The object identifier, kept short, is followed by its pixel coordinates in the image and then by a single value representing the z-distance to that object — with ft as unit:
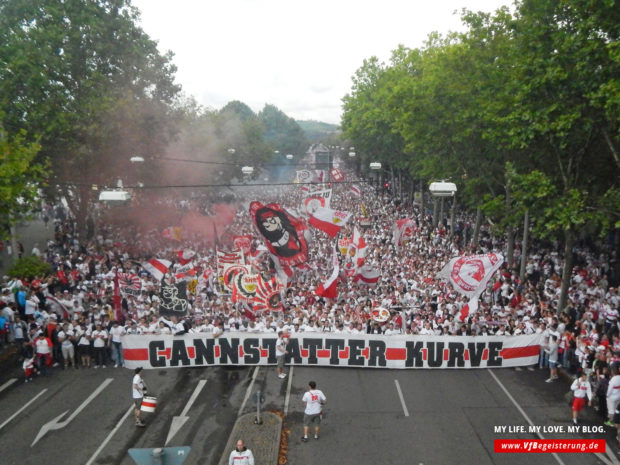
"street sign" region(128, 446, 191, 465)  20.42
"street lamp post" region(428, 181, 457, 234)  46.68
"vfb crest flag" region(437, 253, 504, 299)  52.60
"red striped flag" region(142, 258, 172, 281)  59.31
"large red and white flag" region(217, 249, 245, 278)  60.08
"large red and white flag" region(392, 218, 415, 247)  83.35
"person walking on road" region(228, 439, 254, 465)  29.12
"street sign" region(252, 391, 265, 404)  37.14
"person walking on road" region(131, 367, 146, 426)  38.75
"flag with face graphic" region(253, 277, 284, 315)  53.57
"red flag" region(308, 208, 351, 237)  71.92
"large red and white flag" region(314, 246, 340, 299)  59.47
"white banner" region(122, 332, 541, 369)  48.08
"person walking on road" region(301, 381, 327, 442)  35.99
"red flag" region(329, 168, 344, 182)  131.28
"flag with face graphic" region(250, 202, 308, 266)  60.64
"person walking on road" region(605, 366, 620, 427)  36.22
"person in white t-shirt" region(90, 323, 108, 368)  50.24
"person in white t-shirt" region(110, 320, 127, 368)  49.96
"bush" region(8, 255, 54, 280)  66.28
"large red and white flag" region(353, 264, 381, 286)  68.39
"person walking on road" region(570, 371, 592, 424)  37.60
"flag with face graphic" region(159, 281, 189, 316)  50.60
